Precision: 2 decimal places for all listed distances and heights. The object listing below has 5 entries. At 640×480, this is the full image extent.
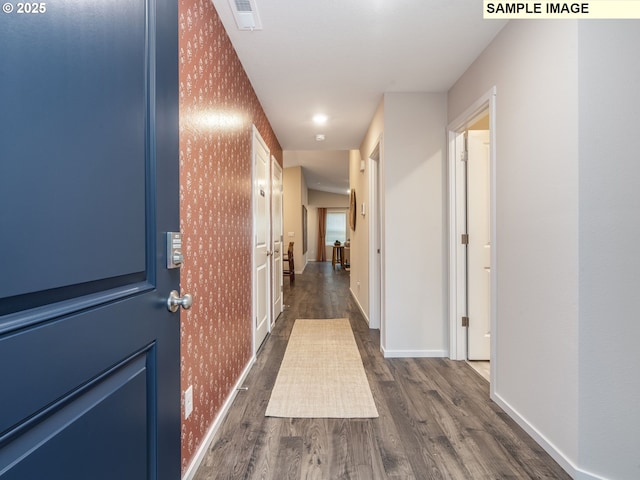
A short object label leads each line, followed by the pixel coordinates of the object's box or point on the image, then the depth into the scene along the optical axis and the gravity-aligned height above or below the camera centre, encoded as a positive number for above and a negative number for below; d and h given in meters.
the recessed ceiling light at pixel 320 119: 3.40 +1.27
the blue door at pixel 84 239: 0.47 +0.00
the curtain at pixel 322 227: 12.70 +0.39
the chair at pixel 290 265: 6.89 -0.62
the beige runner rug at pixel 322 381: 1.97 -1.04
